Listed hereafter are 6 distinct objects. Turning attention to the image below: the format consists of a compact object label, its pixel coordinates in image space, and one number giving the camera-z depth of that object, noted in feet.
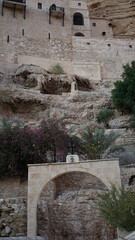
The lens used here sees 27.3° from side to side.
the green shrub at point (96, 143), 36.76
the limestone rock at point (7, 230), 25.45
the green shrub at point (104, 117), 54.95
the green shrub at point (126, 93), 53.93
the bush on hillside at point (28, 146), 36.06
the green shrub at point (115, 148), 39.95
